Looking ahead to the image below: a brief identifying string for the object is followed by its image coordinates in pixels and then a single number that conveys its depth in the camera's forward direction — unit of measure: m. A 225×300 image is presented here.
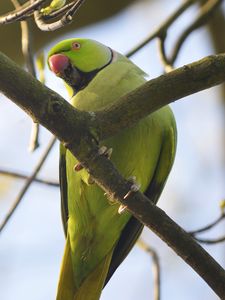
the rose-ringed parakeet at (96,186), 4.94
